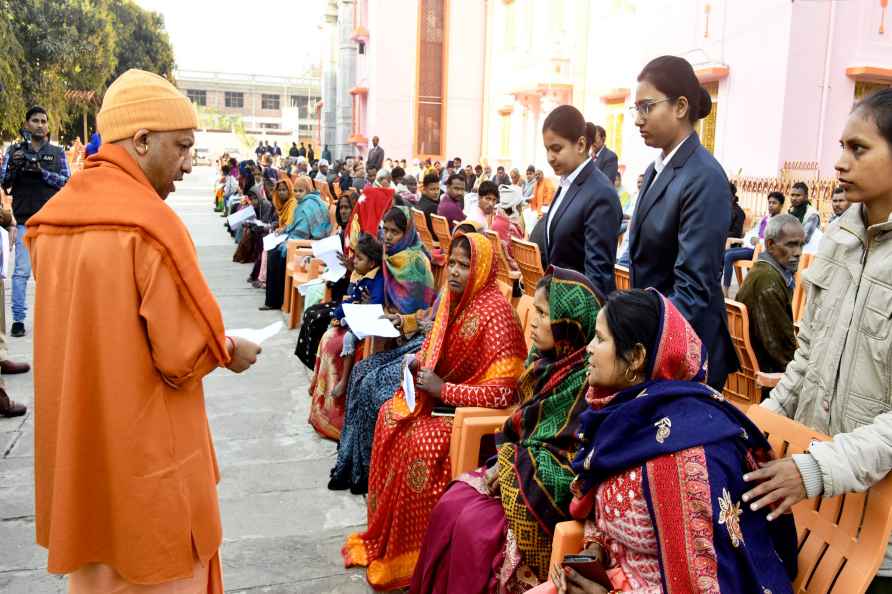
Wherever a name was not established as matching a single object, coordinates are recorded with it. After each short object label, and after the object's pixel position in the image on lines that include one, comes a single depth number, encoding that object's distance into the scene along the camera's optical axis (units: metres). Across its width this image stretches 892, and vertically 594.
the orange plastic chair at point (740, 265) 6.29
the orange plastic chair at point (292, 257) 7.29
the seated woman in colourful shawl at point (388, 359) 3.74
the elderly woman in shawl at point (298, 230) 7.79
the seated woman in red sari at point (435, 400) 3.03
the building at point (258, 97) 70.96
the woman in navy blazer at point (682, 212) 2.47
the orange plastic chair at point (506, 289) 4.16
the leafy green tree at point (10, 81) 15.06
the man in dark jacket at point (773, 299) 3.49
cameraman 6.27
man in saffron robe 1.70
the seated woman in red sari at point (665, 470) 1.70
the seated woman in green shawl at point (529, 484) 2.32
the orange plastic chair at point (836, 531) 1.73
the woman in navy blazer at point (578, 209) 3.13
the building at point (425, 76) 25.23
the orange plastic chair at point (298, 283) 6.77
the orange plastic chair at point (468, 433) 2.92
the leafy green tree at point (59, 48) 20.14
